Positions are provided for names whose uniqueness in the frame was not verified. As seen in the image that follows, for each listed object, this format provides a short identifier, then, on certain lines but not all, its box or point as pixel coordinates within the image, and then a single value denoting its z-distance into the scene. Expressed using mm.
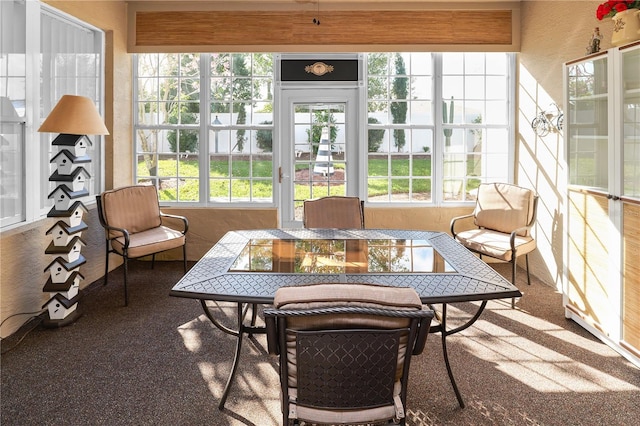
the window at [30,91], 3629
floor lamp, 3725
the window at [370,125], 5801
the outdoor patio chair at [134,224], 4461
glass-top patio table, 2105
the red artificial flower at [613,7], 3221
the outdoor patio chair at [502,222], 4461
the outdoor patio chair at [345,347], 1562
